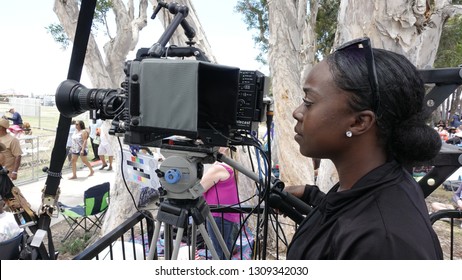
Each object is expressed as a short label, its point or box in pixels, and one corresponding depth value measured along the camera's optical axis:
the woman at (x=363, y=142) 0.76
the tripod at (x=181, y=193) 1.44
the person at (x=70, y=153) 8.67
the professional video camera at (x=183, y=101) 1.17
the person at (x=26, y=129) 10.47
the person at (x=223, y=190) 2.66
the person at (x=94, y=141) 10.67
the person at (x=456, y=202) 4.27
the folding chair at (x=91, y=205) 4.86
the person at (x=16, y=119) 11.04
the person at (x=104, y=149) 9.09
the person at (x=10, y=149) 5.26
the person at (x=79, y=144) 8.55
